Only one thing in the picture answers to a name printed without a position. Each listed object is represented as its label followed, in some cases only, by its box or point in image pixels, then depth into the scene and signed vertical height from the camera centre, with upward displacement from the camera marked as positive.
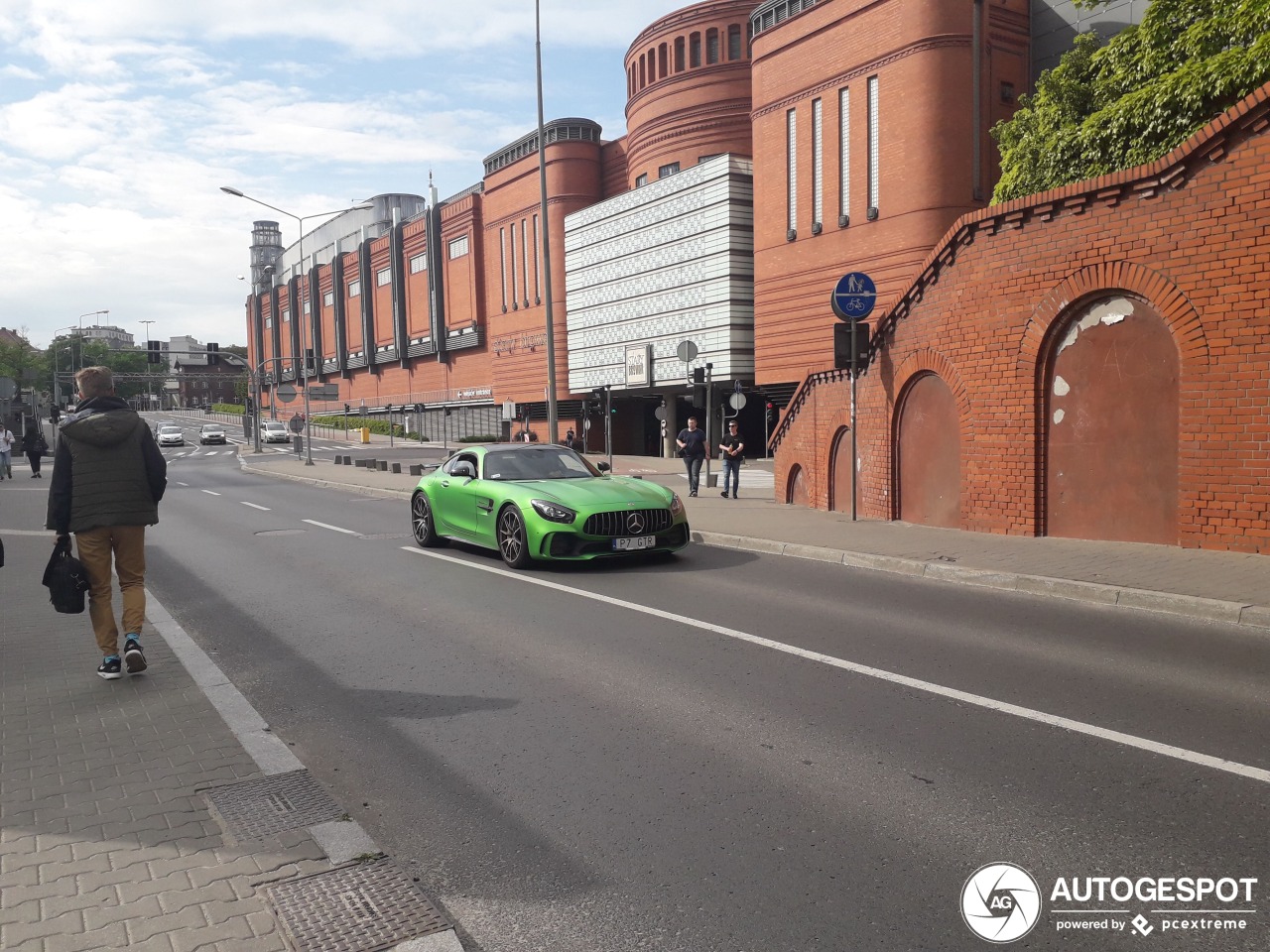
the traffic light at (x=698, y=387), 21.92 +0.65
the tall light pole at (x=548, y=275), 23.51 +3.65
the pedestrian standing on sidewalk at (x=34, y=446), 31.72 -0.50
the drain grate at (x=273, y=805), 3.73 -1.55
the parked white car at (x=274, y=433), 72.00 -0.60
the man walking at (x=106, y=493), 5.82 -0.39
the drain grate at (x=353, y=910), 2.96 -1.57
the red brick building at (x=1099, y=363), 9.59 +0.51
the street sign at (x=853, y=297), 13.70 +1.63
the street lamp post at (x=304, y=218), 39.00 +9.24
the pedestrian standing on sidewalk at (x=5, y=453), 30.80 -0.69
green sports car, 10.32 -1.00
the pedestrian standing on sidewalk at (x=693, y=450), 20.30 -0.74
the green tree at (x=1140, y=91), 15.56 +5.70
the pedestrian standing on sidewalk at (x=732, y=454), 19.62 -0.81
